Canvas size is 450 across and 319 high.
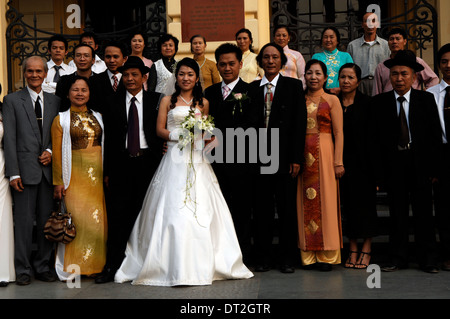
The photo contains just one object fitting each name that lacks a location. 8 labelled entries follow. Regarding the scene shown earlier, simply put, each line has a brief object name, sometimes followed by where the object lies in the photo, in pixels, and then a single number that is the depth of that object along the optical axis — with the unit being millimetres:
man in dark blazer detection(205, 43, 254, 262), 6043
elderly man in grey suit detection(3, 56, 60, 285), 5871
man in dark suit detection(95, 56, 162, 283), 5934
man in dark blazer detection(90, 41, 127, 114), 6520
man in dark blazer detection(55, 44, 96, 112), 6500
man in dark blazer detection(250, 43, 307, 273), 5984
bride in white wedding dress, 5516
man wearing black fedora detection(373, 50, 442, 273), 5949
